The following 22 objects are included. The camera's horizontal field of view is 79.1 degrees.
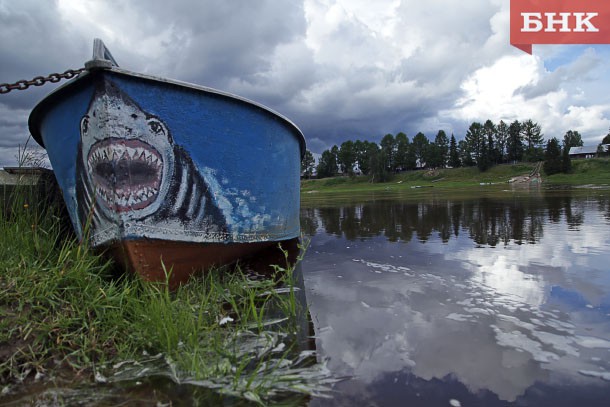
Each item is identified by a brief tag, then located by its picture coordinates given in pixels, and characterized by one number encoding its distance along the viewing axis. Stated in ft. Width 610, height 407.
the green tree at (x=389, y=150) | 273.83
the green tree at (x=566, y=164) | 168.06
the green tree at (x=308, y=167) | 295.62
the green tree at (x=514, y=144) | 249.14
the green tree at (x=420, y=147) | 269.44
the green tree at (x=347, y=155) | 289.33
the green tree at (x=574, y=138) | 309.44
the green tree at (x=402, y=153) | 270.67
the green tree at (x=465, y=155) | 244.22
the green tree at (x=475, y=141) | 246.19
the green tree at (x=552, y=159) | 170.71
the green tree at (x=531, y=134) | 259.19
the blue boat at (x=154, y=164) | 9.49
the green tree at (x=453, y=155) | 254.27
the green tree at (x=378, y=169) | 241.96
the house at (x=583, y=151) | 244.61
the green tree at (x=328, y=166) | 302.04
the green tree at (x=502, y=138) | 250.25
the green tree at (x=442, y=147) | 261.11
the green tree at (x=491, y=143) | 236.43
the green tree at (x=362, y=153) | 279.28
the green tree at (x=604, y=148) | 197.36
